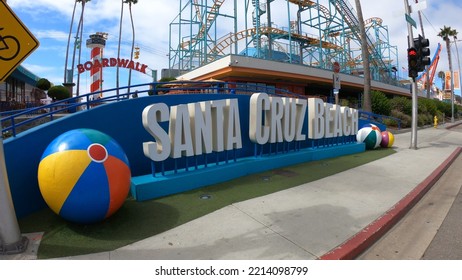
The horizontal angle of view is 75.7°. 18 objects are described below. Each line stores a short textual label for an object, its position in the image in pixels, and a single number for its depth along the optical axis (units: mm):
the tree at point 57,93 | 21109
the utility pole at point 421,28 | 39706
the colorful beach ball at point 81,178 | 4336
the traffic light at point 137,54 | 38206
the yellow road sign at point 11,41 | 3607
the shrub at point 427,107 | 29286
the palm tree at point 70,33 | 44769
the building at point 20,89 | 19859
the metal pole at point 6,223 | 3773
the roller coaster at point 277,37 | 26672
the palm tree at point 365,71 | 20977
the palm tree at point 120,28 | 46250
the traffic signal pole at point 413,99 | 13422
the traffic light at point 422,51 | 12715
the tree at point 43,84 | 24662
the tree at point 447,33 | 51662
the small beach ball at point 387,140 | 13812
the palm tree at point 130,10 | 46781
